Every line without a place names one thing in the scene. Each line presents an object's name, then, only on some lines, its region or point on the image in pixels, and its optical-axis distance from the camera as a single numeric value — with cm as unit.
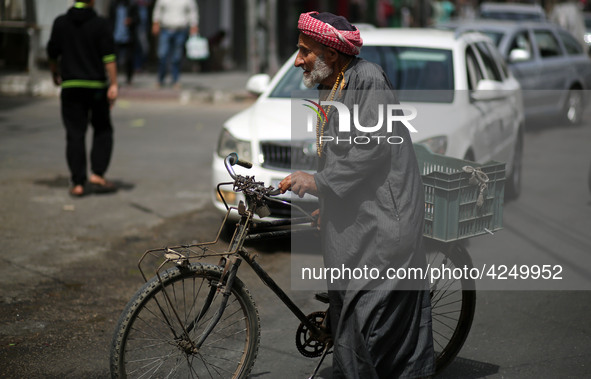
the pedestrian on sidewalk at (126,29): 1688
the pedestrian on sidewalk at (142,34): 1905
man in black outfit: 793
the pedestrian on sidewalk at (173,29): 1625
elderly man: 337
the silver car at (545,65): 1361
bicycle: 351
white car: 654
